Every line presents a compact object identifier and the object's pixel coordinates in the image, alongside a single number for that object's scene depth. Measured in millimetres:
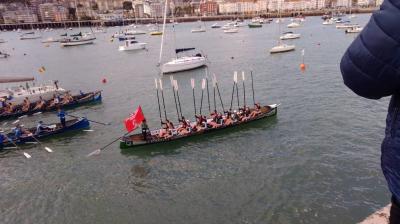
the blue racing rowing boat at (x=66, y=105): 35891
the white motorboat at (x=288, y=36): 87938
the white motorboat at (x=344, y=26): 104569
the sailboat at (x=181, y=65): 53344
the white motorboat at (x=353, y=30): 90800
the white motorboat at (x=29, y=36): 144800
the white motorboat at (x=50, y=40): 124244
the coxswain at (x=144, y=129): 25683
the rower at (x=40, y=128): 28688
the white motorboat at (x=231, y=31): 123462
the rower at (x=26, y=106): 36656
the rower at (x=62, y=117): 29641
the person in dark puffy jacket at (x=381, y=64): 2654
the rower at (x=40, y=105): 37062
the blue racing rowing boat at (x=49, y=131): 27500
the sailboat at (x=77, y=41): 109006
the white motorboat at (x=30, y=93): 39719
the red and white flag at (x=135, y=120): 24156
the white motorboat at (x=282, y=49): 66750
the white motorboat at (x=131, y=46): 87312
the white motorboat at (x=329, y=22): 130175
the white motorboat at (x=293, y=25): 126519
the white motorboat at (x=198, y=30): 139875
